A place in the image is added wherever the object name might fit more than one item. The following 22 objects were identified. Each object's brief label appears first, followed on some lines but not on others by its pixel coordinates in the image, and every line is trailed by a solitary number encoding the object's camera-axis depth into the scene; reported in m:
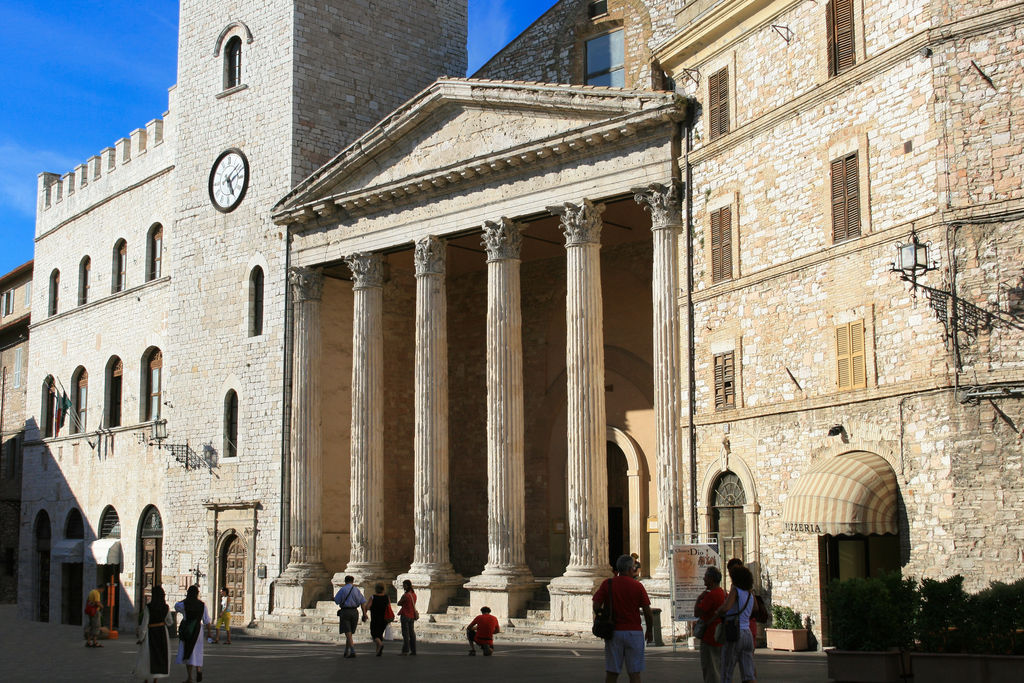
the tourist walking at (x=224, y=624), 26.56
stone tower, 30.73
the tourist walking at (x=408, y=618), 21.31
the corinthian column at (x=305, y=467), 29.00
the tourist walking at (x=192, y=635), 15.35
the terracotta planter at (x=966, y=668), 13.05
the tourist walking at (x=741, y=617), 11.34
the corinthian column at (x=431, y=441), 26.31
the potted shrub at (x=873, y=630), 13.69
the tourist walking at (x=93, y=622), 26.98
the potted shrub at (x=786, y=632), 19.64
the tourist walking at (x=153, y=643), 14.83
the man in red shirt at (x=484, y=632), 20.78
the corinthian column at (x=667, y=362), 22.55
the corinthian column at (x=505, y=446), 24.77
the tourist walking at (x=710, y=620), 11.62
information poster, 18.89
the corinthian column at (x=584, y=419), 23.44
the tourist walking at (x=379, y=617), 21.38
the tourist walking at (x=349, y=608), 21.28
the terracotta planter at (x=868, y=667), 13.64
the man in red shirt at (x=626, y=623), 11.58
